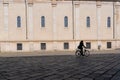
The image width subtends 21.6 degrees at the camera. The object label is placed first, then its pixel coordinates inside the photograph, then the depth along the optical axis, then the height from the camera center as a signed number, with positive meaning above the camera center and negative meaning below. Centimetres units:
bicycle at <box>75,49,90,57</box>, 3156 -145
